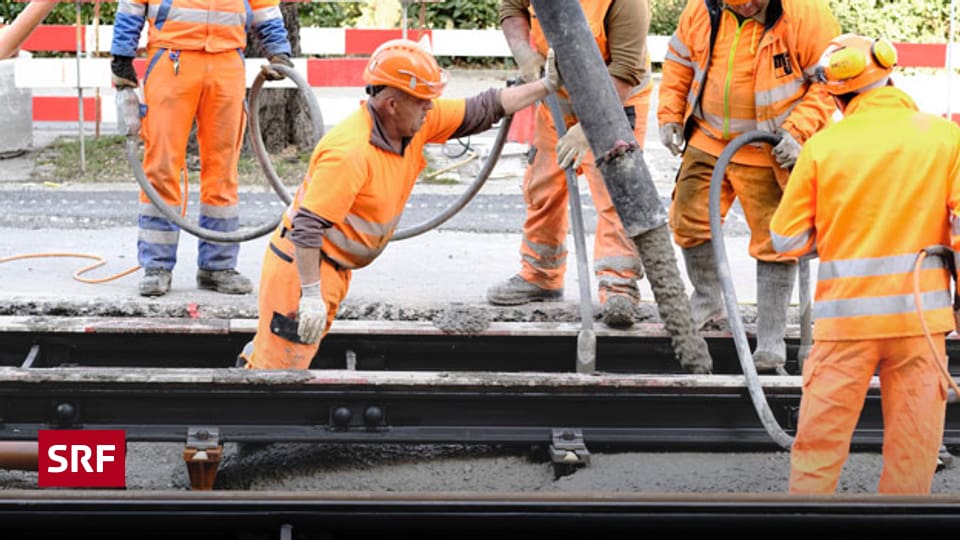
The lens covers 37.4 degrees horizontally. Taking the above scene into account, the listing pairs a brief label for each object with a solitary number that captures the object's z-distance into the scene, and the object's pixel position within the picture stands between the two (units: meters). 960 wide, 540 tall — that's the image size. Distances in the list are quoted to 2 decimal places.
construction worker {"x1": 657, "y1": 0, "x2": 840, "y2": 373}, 6.07
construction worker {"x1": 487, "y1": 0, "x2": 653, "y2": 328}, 6.79
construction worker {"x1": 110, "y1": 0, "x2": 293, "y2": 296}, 7.57
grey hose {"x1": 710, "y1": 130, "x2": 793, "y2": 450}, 5.42
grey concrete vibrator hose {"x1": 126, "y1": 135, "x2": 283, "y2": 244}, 7.38
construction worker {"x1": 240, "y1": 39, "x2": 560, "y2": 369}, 5.34
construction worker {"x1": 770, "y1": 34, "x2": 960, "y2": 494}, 4.71
